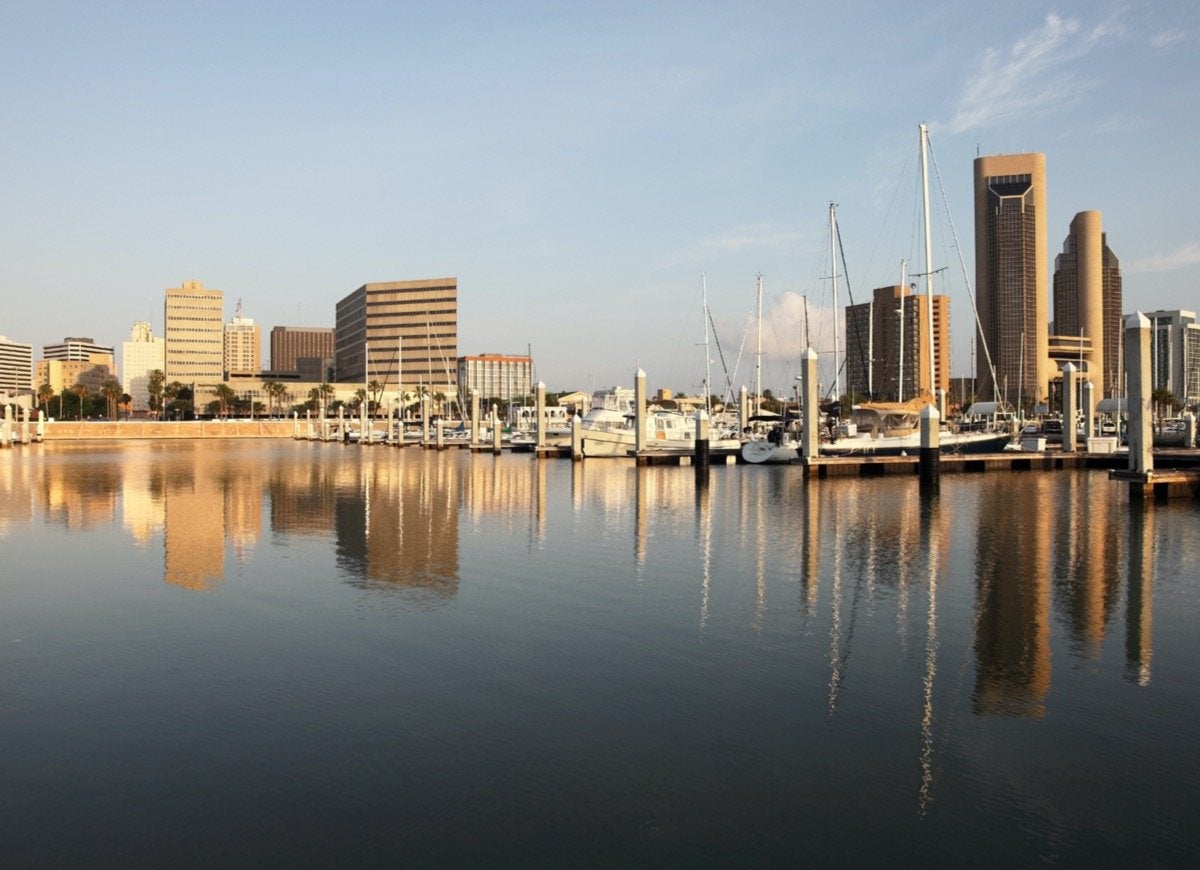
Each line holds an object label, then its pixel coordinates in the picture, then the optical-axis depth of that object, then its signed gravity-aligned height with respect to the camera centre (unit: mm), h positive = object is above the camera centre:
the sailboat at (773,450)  65000 -1521
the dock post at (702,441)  56194 -794
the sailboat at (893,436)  60562 -562
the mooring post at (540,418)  76875 +858
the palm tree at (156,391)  190375 +7765
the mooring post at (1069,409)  60281 +1136
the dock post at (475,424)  90031 +447
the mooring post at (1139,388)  34969 +1424
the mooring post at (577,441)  71000 -947
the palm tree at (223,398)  195250 +6568
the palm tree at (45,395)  194000 +7178
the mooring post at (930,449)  43875 -1021
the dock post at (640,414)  63375 +957
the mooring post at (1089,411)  70875 +1178
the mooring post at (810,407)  50656 +1095
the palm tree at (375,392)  187125 +7631
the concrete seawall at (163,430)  156250 +5
